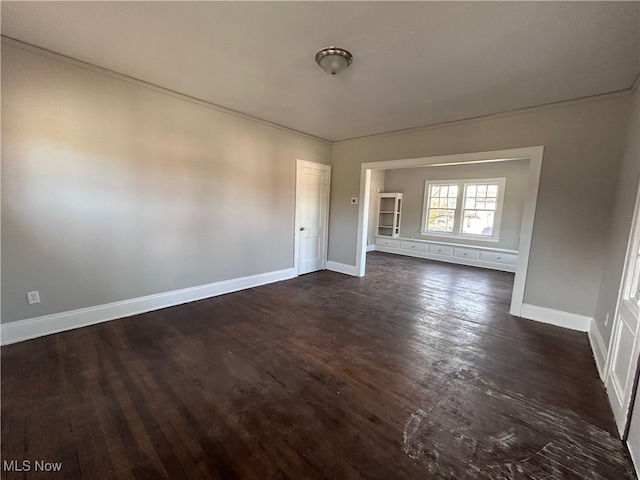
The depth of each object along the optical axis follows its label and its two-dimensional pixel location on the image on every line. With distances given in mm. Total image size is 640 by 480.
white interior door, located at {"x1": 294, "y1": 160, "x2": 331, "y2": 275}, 5133
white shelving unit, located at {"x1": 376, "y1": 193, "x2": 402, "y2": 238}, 8070
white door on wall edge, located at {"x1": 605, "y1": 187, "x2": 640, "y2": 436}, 1739
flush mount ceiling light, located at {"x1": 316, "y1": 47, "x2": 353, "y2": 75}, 2258
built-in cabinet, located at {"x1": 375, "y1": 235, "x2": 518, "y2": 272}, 6373
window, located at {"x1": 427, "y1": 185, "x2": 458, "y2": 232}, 7217
